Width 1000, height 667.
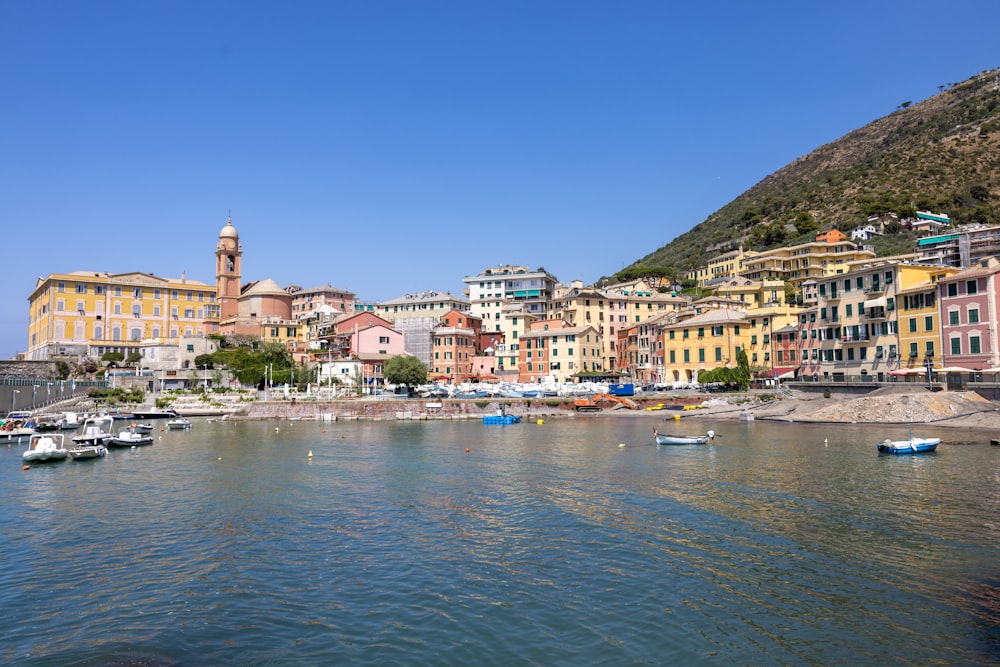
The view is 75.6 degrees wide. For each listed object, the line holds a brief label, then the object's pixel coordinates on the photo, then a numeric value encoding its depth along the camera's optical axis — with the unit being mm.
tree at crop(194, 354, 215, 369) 90125
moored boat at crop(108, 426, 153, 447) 45906
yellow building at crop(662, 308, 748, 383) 73375
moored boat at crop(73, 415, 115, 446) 43812
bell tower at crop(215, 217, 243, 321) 114375
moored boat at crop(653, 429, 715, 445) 41375
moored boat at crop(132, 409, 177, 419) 70062
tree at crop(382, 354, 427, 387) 77500
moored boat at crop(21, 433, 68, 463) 37500
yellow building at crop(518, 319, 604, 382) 84812
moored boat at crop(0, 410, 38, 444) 51656
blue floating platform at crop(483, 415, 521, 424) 61500
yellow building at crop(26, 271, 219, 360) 99750
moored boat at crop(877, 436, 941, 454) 35375
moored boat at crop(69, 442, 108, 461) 39750
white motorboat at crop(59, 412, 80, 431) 58666
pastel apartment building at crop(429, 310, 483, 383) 94562
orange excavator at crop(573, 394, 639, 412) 68312
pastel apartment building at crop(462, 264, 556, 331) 106188
